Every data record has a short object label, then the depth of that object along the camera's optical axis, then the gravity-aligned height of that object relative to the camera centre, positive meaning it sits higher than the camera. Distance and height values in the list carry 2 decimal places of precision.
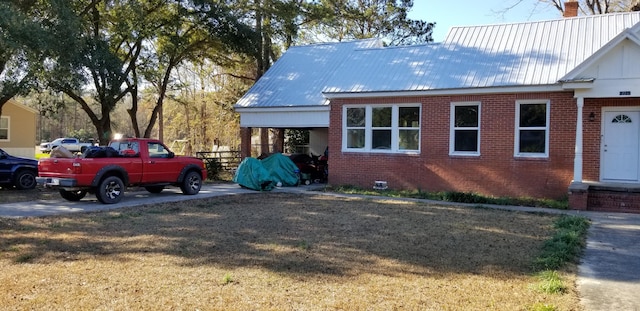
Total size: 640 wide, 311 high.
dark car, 17.48 -0.89
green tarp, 18.20 -0.84
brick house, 13.75 +1.27
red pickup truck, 13.55 -0.65
